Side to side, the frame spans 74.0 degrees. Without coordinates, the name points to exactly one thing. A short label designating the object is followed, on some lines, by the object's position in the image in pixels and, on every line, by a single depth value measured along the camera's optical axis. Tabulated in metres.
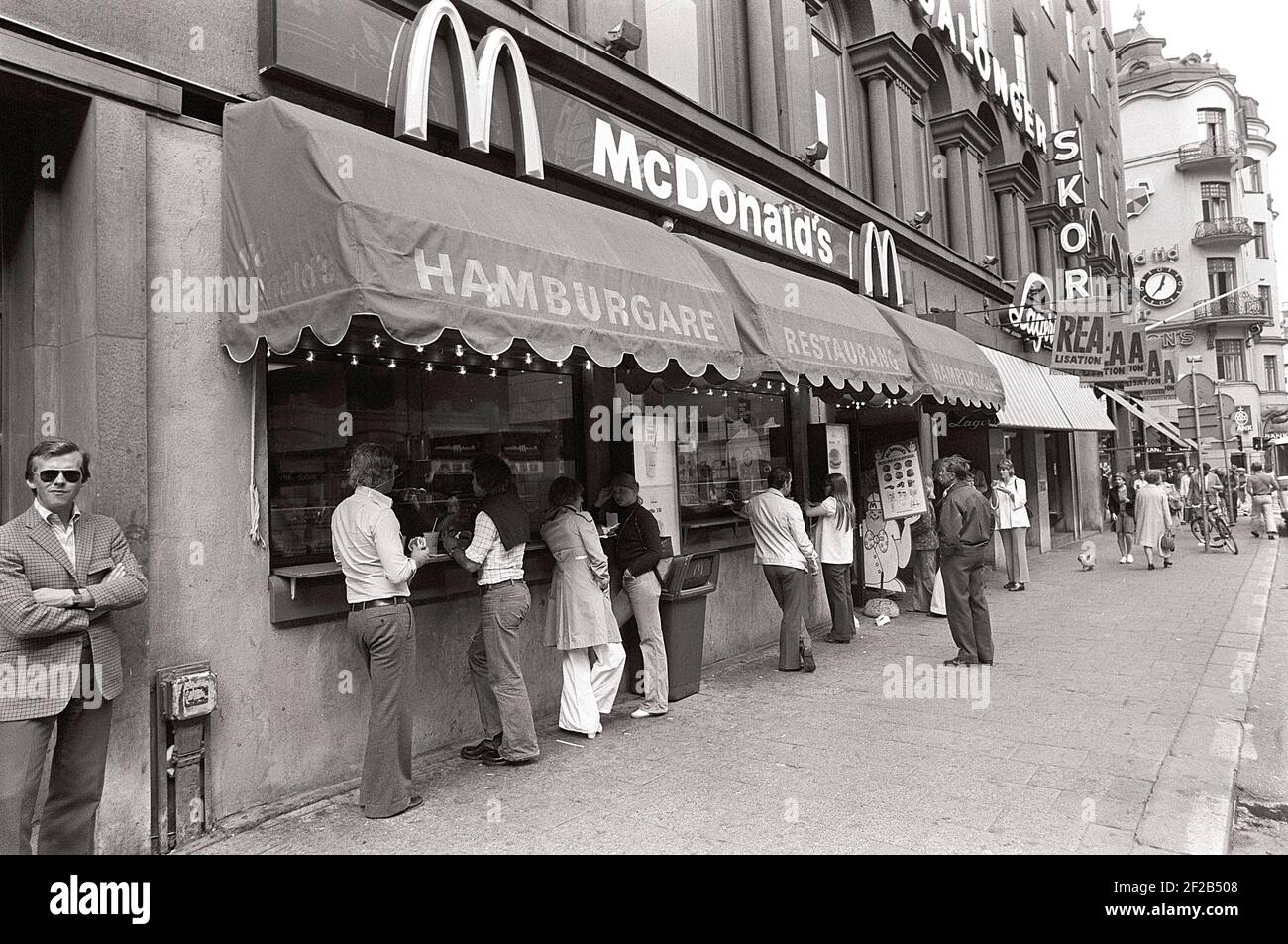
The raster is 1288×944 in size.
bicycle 18.44
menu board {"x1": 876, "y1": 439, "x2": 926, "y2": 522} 11.15
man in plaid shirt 5.49
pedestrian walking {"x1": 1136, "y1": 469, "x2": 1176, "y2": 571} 15.44
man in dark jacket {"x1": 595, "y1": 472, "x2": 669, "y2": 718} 6.77
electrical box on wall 4.38
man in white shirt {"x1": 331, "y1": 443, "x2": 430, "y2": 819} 4.73
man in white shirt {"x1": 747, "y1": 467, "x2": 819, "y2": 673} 8.21
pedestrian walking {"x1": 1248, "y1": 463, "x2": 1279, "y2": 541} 20.66
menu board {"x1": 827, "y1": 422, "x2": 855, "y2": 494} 10.80
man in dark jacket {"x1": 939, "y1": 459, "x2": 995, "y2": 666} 8.23
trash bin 7.20
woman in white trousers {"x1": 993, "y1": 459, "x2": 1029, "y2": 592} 13.30
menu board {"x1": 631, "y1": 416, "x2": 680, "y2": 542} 7.90
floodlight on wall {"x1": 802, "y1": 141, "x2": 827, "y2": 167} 10.93
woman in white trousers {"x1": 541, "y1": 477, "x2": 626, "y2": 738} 6.18
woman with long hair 9.54
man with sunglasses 3.62
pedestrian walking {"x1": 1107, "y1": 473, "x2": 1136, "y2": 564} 16.31
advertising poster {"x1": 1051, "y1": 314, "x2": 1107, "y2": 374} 14.42
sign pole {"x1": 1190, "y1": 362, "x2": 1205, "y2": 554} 18.66
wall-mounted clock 27.77
